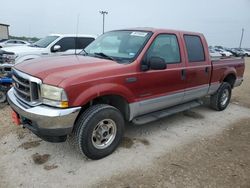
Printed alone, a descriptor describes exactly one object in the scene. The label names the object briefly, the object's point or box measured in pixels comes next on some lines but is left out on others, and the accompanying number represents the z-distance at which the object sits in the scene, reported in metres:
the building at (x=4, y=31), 34.03
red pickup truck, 2.41
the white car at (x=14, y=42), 19.38
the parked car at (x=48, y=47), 6.18
